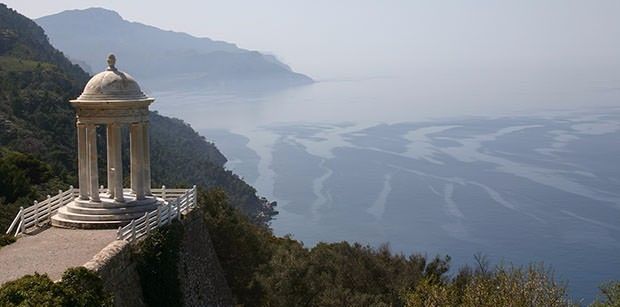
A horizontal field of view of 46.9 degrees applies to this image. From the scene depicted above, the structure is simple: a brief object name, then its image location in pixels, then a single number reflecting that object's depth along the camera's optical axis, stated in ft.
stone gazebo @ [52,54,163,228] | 61.77
